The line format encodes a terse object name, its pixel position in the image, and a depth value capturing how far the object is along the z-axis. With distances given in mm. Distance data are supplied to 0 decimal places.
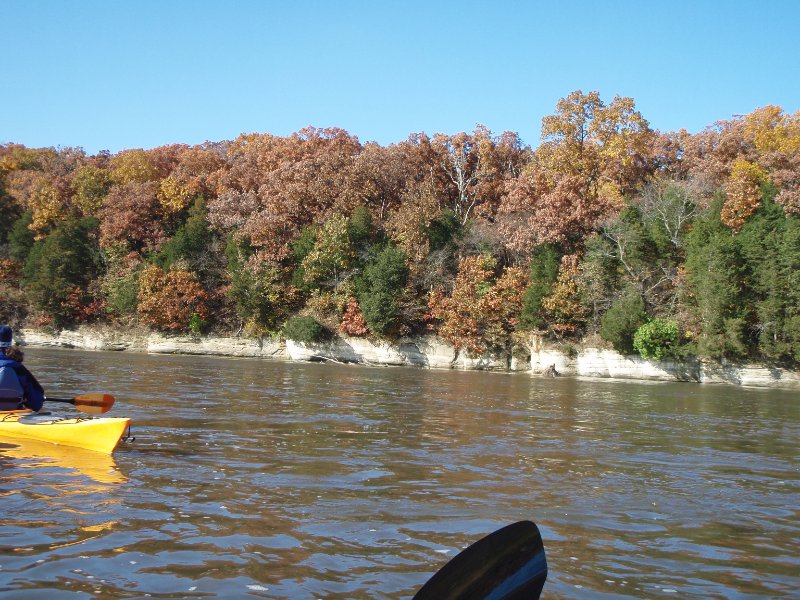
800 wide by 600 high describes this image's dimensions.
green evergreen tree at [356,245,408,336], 39688
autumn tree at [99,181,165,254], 51531
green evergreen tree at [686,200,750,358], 31406
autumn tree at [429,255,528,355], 38125
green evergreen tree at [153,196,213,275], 49303
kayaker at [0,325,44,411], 9945
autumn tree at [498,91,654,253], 38469
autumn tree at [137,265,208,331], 46656
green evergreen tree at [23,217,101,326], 49875
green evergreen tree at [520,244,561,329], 37094
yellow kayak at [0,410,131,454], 9680
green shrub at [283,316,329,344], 40844
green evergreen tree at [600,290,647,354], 33469
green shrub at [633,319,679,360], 32844
